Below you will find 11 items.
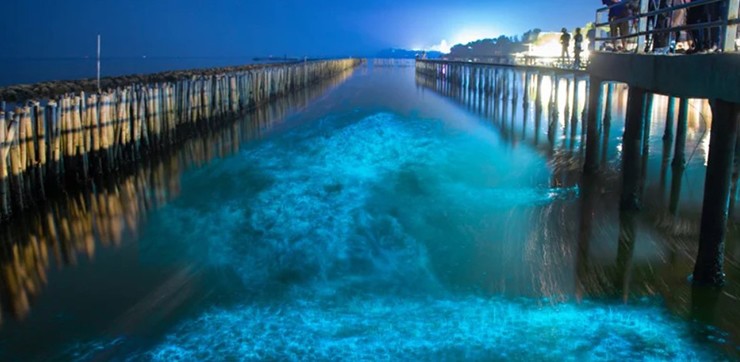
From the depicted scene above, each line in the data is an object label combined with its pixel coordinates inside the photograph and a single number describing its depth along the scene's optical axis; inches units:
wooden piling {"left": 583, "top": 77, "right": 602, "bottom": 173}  482.6
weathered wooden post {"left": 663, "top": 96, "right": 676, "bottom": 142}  624.8
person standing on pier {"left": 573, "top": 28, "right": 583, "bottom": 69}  853.8
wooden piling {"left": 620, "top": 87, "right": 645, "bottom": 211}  380.2
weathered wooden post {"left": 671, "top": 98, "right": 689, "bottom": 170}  497.1
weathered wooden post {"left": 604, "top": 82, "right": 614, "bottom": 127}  712.4
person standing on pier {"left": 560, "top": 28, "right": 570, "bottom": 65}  1024.0
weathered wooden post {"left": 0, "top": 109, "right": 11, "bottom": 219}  374.0
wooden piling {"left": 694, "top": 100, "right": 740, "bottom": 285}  250.2
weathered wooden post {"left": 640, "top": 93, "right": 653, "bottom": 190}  466.9
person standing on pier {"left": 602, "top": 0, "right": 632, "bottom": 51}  545.0
